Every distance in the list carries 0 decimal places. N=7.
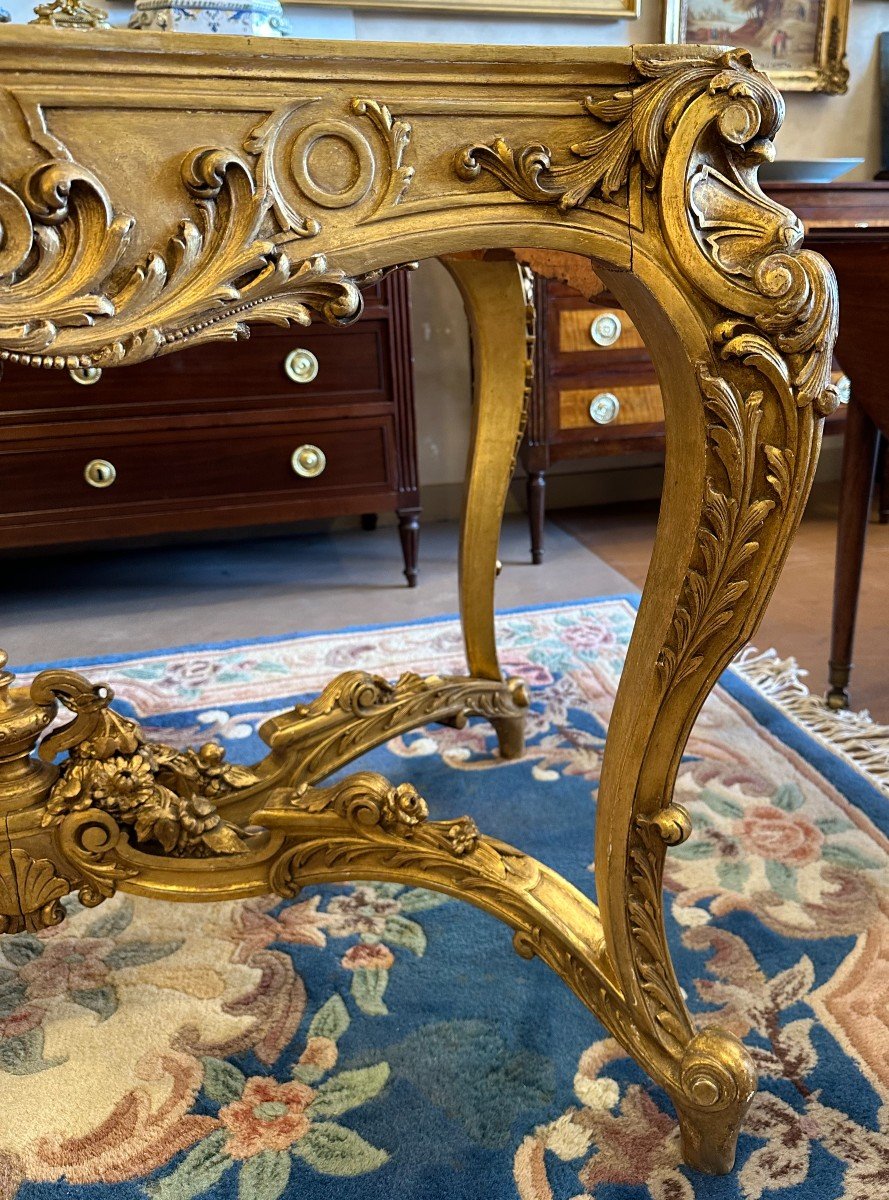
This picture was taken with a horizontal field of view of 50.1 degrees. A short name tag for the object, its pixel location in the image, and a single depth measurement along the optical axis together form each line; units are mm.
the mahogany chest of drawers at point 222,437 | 1633
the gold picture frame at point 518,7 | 1969
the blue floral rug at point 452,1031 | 622
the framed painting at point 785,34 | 2143
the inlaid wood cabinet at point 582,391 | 1881
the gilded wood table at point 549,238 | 408
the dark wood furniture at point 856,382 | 1022
